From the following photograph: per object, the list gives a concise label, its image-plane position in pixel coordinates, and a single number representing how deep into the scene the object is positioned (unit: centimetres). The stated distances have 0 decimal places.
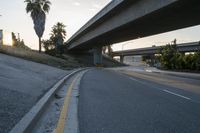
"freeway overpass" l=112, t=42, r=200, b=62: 4420
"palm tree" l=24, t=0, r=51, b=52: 2949
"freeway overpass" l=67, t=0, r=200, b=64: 1240
